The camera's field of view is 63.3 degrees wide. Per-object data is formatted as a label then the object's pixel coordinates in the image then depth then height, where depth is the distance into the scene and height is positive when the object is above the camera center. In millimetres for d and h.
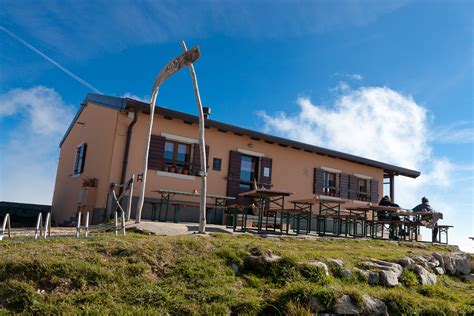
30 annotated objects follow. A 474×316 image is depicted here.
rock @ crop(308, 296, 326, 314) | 4484 -913
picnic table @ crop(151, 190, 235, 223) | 10336 +306
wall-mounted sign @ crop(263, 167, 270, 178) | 14062 +1823
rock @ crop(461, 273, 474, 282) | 8016 -793
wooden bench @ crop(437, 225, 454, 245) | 12195 +242
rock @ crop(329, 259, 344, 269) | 5652 -507
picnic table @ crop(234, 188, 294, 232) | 8547 +645
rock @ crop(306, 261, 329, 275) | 5344 -528
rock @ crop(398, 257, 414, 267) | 6660 -480
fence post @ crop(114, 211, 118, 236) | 6465 -255
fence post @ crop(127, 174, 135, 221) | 8062 +117
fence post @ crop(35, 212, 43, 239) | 5727 -305
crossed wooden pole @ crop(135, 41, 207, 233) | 7656 +2813
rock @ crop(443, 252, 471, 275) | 8086 -552
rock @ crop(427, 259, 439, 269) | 7448 -532
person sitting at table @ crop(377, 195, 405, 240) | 12289 +532
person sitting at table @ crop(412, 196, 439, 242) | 11617 +589
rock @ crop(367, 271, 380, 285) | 5699 -689
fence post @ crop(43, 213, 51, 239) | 5975 -342
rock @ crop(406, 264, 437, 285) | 6434 -656
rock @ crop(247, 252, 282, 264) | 5243 -494
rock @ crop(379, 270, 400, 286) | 5770 -682
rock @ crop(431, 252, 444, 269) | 7989 -439
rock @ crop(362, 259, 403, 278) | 6084 -534
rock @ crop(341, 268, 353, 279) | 5543 -632
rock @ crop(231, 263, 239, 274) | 5107 -624
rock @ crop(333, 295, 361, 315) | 4574 -922
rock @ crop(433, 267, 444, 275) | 7516 -662
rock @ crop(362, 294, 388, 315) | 4702 -913
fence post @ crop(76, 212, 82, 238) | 6135 -384
